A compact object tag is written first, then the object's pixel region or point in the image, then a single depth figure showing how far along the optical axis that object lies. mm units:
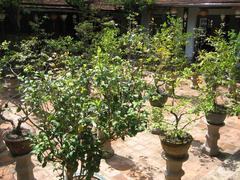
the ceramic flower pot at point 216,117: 5327
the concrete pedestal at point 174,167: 4367
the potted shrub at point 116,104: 2947
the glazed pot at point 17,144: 4176
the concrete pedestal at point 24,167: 4383
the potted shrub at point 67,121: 2766
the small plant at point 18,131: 4273
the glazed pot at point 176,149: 4258
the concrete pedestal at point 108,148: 5507
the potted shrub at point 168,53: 6897
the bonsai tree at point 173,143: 4293
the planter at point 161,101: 6816
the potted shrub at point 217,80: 5281
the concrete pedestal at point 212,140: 5564
